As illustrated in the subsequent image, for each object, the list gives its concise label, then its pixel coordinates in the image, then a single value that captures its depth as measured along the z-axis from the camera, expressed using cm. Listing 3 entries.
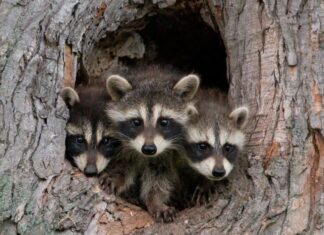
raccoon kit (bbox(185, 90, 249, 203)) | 895
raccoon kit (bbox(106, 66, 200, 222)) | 922
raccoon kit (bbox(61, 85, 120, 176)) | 902
